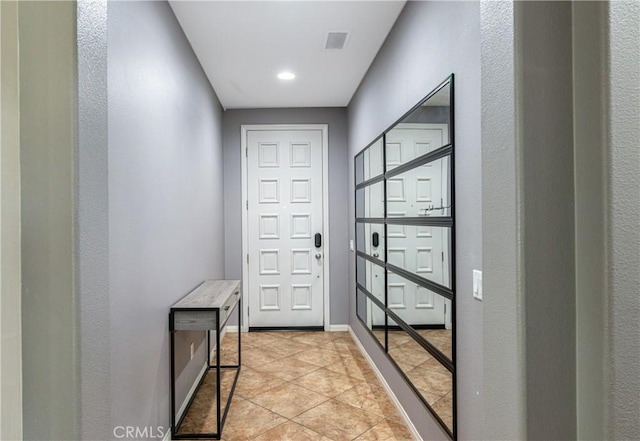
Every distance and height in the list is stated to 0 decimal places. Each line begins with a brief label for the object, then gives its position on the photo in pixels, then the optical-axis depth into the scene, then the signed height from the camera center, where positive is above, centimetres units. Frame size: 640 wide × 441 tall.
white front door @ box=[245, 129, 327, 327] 427 +3
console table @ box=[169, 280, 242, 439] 210 -62
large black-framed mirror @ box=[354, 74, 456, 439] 165 -18
